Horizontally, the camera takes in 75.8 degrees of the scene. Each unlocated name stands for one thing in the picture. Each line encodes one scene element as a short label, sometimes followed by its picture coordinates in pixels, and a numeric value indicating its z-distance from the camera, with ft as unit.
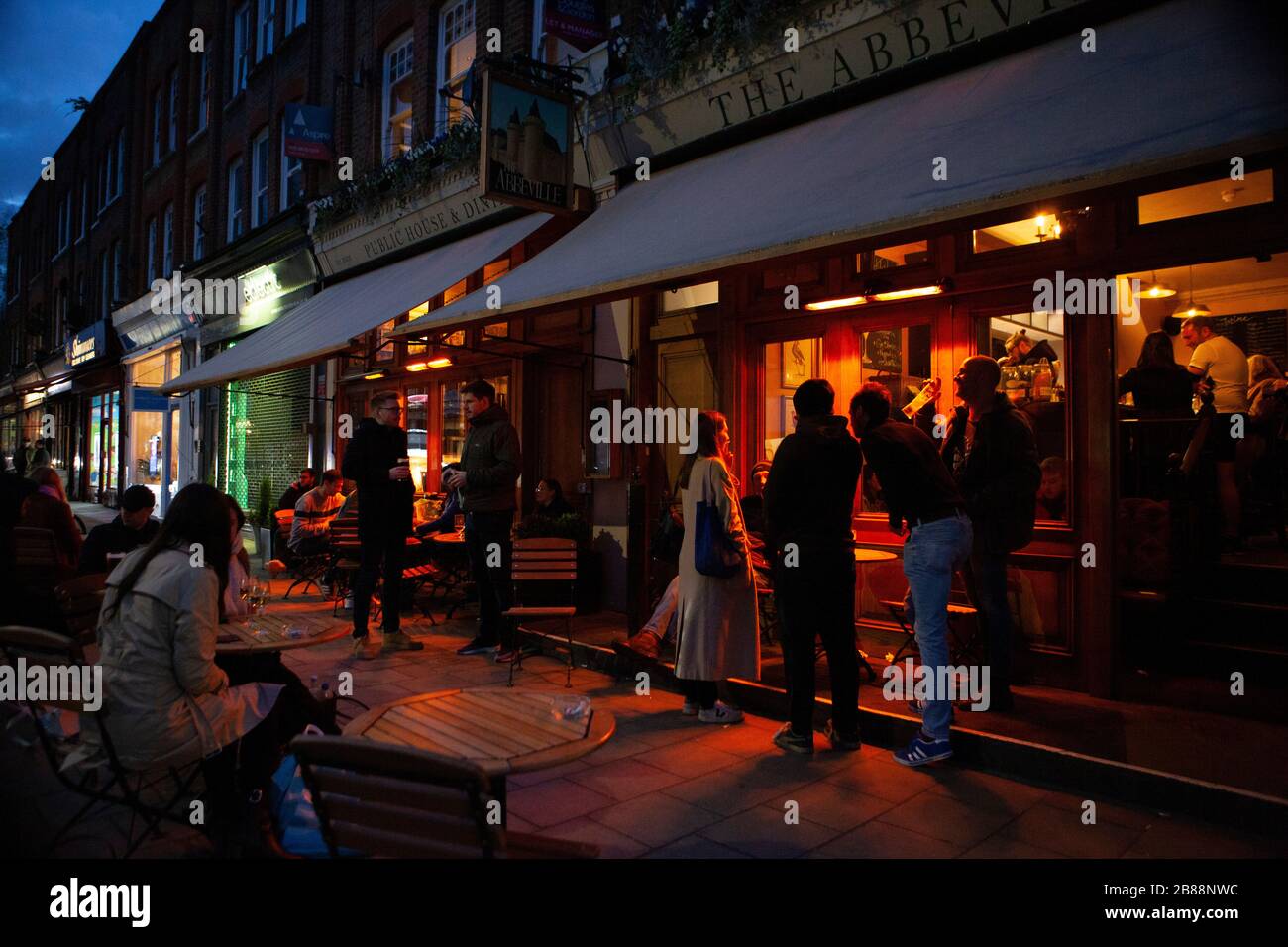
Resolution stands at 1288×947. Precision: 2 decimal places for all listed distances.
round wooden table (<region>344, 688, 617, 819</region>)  8.69
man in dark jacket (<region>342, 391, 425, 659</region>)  23.34
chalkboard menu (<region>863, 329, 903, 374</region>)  22.39
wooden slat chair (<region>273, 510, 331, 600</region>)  33.55
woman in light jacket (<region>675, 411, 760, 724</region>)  17.04
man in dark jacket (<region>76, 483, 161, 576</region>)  17.34
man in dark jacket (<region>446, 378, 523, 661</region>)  23.53
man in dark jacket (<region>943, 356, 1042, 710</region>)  16.29
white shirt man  23.40
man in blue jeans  14.56
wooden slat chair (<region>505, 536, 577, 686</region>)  22.99
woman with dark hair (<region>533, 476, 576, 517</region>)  29.22
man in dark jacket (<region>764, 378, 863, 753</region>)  15.30
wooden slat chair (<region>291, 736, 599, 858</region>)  6.41
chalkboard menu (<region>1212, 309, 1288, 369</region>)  26.61
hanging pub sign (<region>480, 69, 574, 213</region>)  25.20
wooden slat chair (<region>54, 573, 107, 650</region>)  14.99
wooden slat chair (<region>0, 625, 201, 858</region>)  10.21
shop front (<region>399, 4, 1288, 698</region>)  12.69
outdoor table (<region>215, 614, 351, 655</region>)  12.32
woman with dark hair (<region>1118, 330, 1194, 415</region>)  21.16
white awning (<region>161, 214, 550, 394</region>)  26.84
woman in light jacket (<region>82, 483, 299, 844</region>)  10.17
